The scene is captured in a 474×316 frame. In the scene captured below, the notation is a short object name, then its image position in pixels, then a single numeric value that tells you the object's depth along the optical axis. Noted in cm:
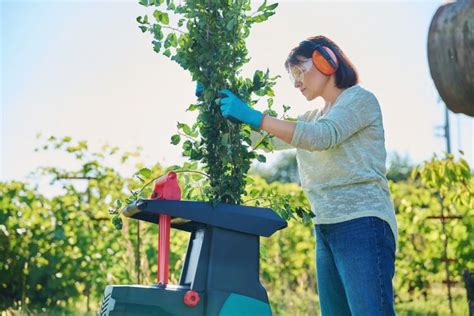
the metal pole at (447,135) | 2781
